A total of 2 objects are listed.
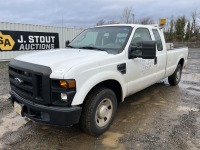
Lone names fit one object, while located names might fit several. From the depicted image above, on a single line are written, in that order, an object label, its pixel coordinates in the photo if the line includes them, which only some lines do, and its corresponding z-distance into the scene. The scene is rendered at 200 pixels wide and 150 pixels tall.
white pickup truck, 2.07
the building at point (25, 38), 8.90
